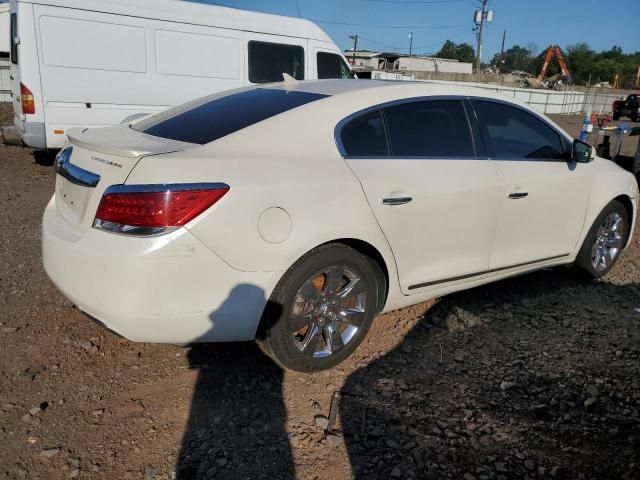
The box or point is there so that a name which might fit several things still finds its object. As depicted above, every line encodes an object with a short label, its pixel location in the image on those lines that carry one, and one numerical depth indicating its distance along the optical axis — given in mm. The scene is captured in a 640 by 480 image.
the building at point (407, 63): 58906
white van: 8086
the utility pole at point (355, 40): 55731
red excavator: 57312
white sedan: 2520
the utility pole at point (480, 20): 49281
